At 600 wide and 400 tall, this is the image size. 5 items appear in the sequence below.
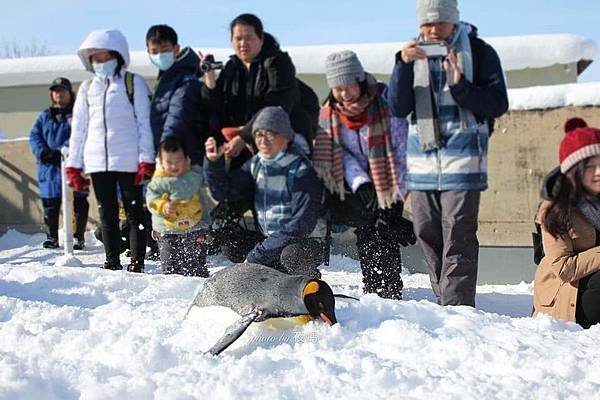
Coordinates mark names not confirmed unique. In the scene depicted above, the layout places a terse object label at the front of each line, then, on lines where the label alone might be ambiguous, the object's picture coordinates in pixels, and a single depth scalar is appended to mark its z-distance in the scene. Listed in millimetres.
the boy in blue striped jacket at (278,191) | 9076
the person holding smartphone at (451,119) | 8210
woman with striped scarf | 9076
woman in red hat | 7248
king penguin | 6022
